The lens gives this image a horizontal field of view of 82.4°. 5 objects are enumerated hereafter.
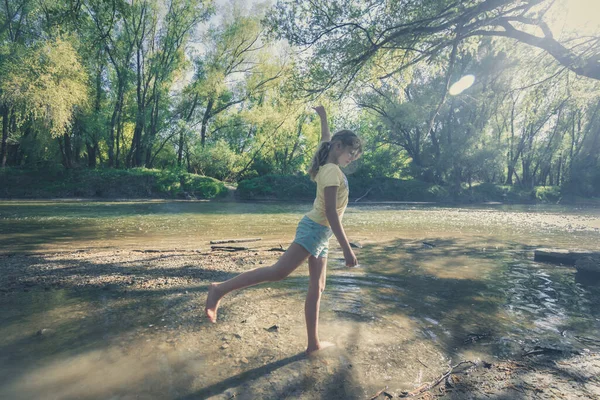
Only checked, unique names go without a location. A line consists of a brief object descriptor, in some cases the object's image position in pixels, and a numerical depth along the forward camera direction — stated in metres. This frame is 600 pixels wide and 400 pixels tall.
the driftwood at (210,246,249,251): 7.83
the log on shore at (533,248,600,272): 5.82
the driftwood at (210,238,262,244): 8.70
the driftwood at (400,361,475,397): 2.40
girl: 2.82
